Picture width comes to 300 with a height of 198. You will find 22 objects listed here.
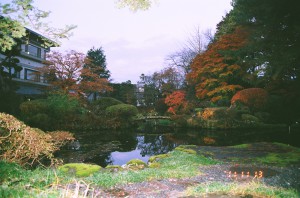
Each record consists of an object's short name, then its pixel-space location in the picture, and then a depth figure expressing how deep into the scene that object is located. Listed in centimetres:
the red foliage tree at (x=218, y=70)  2075
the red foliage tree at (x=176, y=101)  2838
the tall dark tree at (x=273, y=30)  955
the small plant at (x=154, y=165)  912
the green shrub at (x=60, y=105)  2145
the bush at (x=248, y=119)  2441
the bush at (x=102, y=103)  2739
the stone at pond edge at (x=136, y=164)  873
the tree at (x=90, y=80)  2619
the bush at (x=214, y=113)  2417
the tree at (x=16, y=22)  645
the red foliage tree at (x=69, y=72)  2597
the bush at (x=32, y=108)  2016
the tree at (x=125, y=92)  3747
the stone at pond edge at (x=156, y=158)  1093
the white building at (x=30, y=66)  3234
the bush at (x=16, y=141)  734
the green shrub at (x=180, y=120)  2639
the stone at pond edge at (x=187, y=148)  1188
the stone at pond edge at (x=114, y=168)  791
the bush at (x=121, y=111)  2609
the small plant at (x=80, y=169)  742
